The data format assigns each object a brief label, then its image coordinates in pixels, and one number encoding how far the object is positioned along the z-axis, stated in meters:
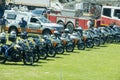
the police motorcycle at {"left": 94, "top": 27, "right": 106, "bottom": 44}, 34.25
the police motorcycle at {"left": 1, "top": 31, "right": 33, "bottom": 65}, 21.27
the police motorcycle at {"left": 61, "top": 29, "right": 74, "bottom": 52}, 28.27
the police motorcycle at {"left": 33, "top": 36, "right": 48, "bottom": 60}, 23.45
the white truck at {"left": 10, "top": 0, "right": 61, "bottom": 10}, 70.31
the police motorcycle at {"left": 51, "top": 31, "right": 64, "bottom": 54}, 25.97
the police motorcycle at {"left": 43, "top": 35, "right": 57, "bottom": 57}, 24.83
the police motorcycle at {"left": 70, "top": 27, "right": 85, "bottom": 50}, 29.90
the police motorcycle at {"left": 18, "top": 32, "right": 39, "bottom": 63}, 21.47
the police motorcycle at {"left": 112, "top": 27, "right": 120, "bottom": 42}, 37.01
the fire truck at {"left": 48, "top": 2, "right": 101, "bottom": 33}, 44.31
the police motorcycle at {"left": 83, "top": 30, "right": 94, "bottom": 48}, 31.54
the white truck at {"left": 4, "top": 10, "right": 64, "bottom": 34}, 37.28
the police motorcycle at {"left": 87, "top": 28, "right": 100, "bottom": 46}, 32.88
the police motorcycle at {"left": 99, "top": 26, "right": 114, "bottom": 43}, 35.44
